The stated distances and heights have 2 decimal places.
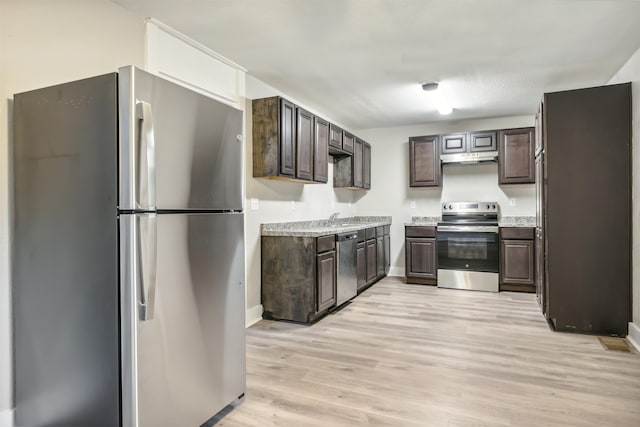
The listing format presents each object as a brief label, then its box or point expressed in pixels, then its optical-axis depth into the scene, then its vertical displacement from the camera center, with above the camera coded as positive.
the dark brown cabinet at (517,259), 4.94 -0.61
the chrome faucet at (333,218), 5.43 -0.07
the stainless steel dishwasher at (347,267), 4.13 -0.61
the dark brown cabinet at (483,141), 5.30 +1.00
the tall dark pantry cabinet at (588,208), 3.22 +0.03
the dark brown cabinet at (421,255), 5.39 -0.60
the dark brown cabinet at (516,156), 5.14 +0.76
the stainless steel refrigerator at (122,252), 1.54 -0.17
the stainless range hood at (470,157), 5.32 +0.78
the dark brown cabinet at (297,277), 3.64 -0.62
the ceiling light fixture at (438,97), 4.05 +1.34
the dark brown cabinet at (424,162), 5.64 +0.76
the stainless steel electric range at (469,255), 5.09 -0.58
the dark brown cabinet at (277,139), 3.62 +0.73
